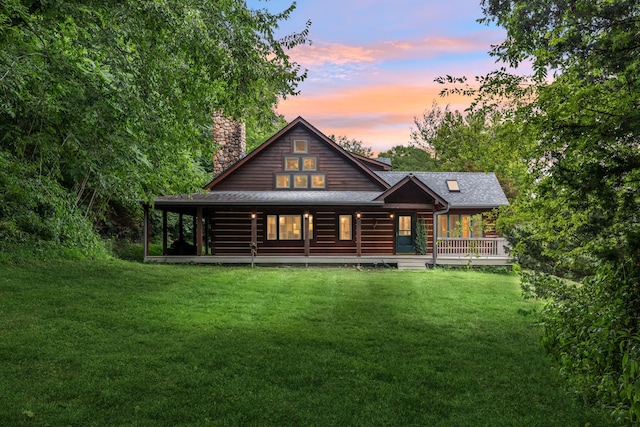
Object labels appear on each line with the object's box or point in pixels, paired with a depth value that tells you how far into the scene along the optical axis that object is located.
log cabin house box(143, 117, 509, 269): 21.83
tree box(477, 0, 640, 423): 4.04
